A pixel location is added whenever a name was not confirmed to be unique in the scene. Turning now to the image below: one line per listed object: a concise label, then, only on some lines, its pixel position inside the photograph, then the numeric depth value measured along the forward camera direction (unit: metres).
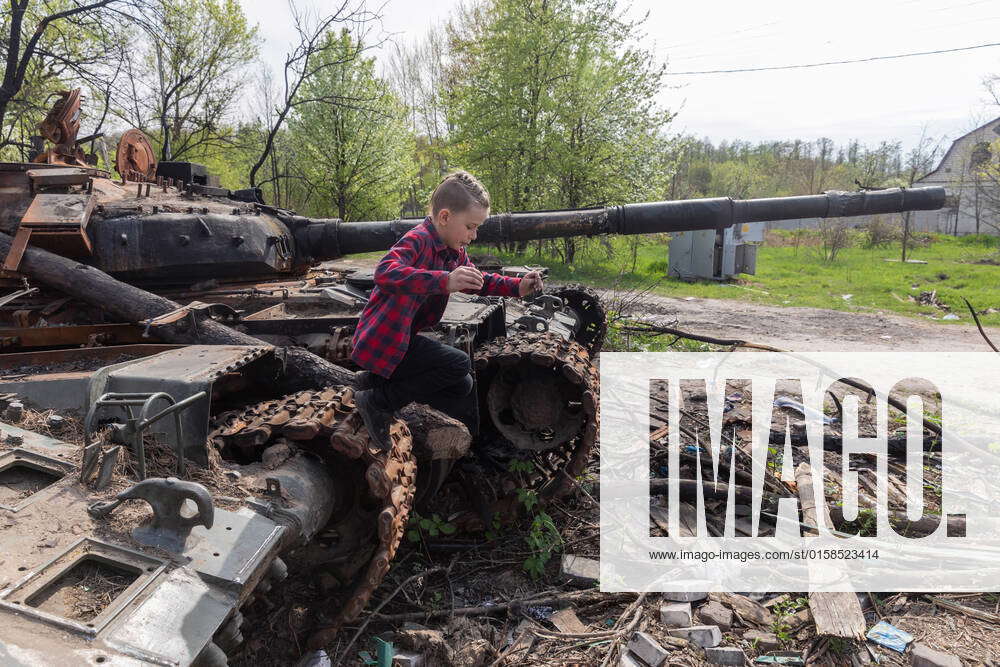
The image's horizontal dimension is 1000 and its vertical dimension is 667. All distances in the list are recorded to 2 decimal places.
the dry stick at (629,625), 3.29
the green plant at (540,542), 4.07
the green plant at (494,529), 4.41
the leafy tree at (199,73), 21.80
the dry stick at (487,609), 3.58
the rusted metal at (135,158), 6.80
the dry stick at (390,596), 3.28
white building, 31.97
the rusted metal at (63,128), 6.48
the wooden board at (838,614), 3.36
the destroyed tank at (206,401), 2.08
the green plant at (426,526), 4.10
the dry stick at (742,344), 5.80
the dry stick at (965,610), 3.51
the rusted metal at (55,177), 5.35
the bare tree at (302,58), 16.62
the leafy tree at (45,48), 12.73
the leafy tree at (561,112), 19.84
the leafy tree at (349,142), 22.20
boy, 3.07
